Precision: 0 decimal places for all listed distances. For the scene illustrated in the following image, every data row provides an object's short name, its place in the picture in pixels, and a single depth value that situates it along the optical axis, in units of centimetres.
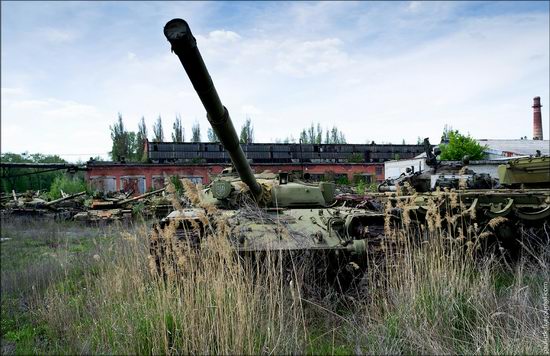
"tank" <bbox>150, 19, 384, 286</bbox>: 442
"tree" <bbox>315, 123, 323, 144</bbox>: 4579
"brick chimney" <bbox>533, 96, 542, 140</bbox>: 3415
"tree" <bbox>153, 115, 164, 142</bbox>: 4238
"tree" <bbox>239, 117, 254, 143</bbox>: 3973
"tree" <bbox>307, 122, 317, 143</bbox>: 4581
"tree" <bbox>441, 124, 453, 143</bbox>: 3318
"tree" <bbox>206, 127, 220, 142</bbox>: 3969
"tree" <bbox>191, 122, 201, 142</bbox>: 4455
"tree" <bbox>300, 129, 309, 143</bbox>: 4434
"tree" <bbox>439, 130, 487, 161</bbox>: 2747
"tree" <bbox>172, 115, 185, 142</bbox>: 4272
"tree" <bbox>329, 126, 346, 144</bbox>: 4697
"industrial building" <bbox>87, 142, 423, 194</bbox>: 2525
